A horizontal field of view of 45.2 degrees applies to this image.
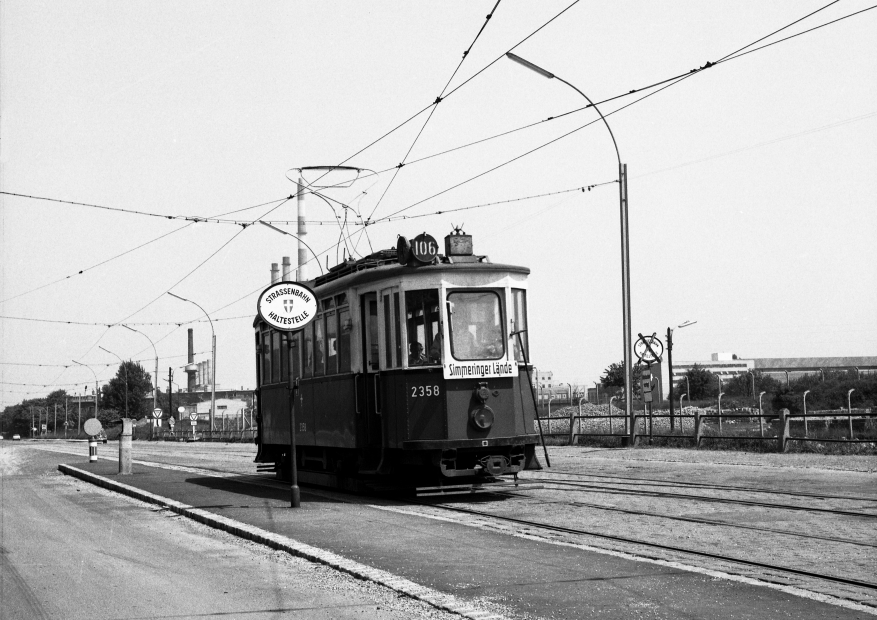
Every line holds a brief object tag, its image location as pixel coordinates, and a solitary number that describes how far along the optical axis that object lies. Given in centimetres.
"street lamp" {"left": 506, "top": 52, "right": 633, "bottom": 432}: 2662
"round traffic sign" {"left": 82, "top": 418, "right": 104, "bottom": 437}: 2930
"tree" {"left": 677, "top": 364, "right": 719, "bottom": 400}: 8458
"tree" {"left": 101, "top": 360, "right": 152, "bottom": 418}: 12631
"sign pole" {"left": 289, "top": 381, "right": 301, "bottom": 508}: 1308
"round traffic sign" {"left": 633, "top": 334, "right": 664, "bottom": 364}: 2905
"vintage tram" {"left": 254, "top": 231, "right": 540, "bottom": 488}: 1337
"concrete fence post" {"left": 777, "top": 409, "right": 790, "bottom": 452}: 2221
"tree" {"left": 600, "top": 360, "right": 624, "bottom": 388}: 9300
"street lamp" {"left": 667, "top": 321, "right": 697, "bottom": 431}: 4997
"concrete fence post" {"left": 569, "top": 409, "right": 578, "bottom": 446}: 2994
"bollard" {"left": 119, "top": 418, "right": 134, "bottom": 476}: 2214
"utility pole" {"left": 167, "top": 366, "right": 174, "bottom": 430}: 8661
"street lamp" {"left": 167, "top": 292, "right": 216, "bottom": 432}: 5749
